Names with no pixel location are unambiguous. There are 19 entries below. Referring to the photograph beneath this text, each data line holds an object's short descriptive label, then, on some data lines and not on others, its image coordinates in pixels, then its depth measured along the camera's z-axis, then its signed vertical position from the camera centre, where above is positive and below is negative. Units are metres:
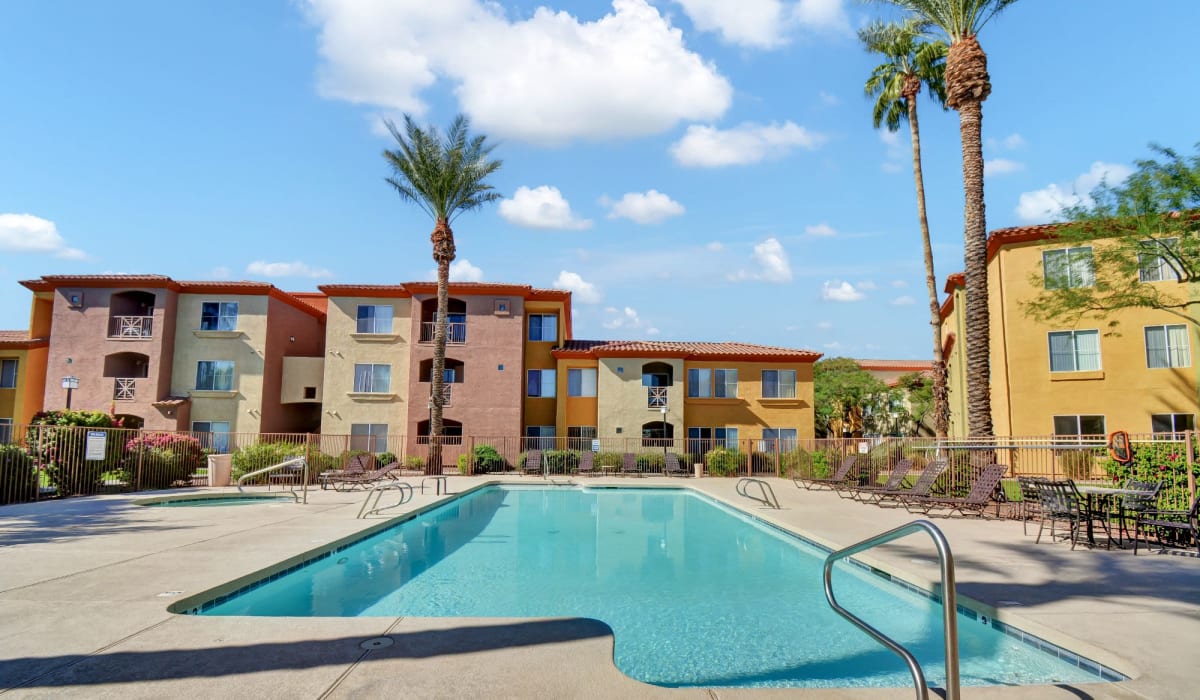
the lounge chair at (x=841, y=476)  17.69 -1.30
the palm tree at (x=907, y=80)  25.34 +14.21
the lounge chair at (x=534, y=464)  26.50 -1.59
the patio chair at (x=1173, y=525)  8.20 -1.18
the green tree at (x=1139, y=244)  19.25 +5.71
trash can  18.83 -1.44
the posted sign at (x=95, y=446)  14.87 -0.63
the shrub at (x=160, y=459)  16.73 -1.07
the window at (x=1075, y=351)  23.16 +2.83
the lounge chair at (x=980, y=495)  12.04 -1.19
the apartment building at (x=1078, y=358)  22.19 +2.56
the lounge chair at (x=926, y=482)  13.38 -1.07
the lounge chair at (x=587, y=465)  27.12 -1.63
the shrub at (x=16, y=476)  13.12 -1.19
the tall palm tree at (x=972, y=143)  15.70 +7.30
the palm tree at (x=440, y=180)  27.44 +10.21
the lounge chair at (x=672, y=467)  26.78 -1.66
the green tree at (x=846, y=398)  39.69 +1.88
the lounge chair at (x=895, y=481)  14.58 -1.16
